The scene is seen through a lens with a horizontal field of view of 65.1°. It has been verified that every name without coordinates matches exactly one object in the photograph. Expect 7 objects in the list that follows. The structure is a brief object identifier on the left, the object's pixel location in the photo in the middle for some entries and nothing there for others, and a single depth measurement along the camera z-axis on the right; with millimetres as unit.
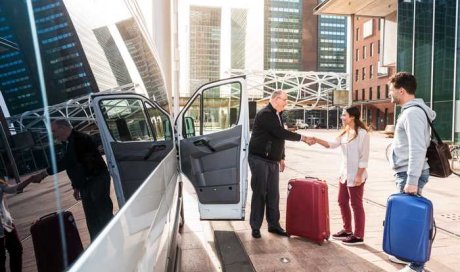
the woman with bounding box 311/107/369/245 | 4078
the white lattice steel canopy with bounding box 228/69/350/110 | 59375
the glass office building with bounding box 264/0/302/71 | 109500
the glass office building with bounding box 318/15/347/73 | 115688
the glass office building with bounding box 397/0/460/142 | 15442
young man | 2953
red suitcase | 4152
